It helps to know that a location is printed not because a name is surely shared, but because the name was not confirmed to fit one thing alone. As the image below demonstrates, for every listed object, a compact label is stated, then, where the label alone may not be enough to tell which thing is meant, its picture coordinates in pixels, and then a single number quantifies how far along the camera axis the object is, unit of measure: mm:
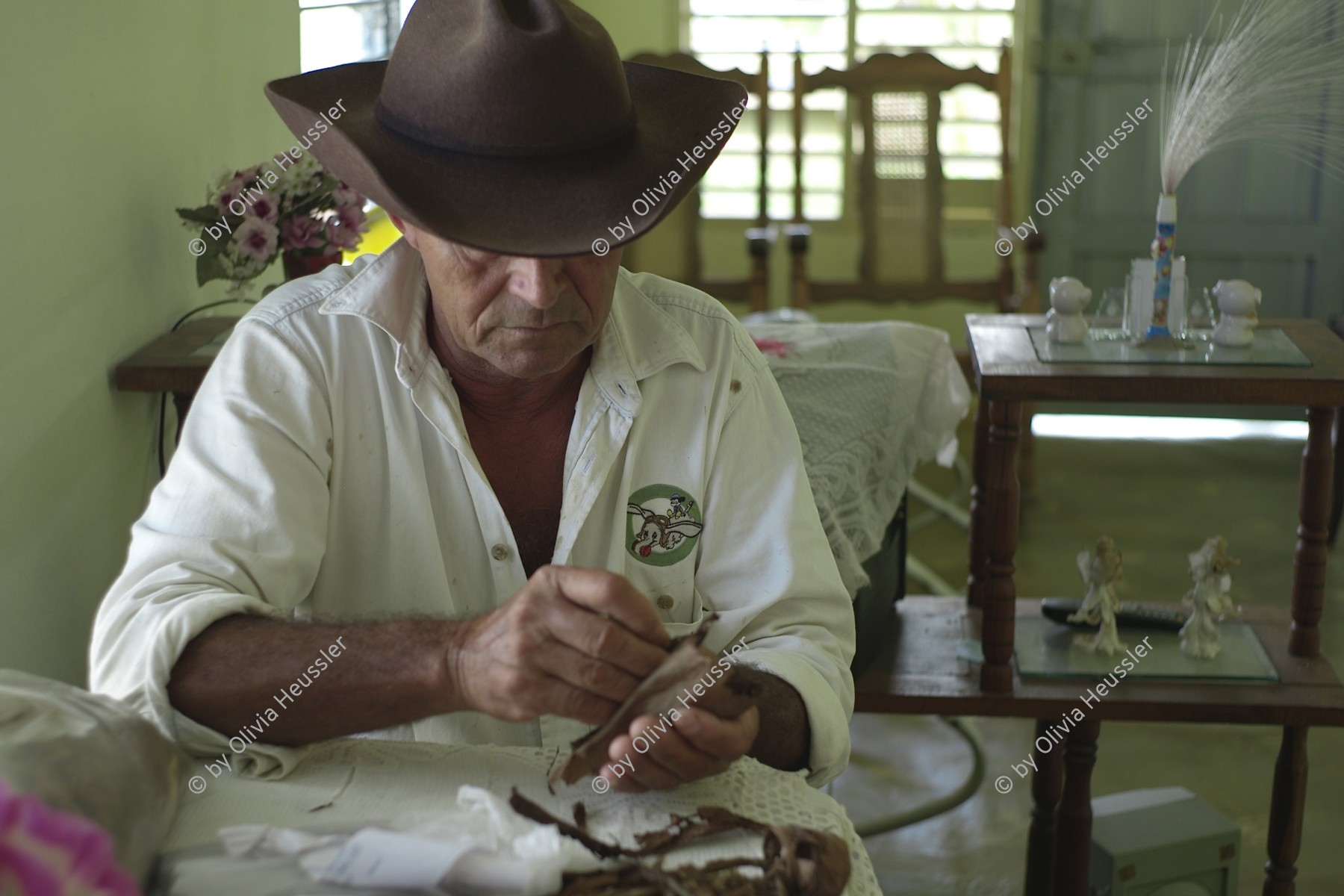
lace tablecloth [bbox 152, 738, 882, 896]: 807
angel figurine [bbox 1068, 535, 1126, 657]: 2230
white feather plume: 2236
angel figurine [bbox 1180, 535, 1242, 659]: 2197
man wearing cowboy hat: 1034
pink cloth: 622
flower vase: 2182
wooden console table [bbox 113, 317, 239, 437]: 1886
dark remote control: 2320
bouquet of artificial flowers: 2086
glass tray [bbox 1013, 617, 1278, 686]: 2166
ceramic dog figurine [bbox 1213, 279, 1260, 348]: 2184
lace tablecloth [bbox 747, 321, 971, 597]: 2135
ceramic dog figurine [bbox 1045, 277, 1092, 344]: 2242
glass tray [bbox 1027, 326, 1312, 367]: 2098
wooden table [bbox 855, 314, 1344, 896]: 2020
